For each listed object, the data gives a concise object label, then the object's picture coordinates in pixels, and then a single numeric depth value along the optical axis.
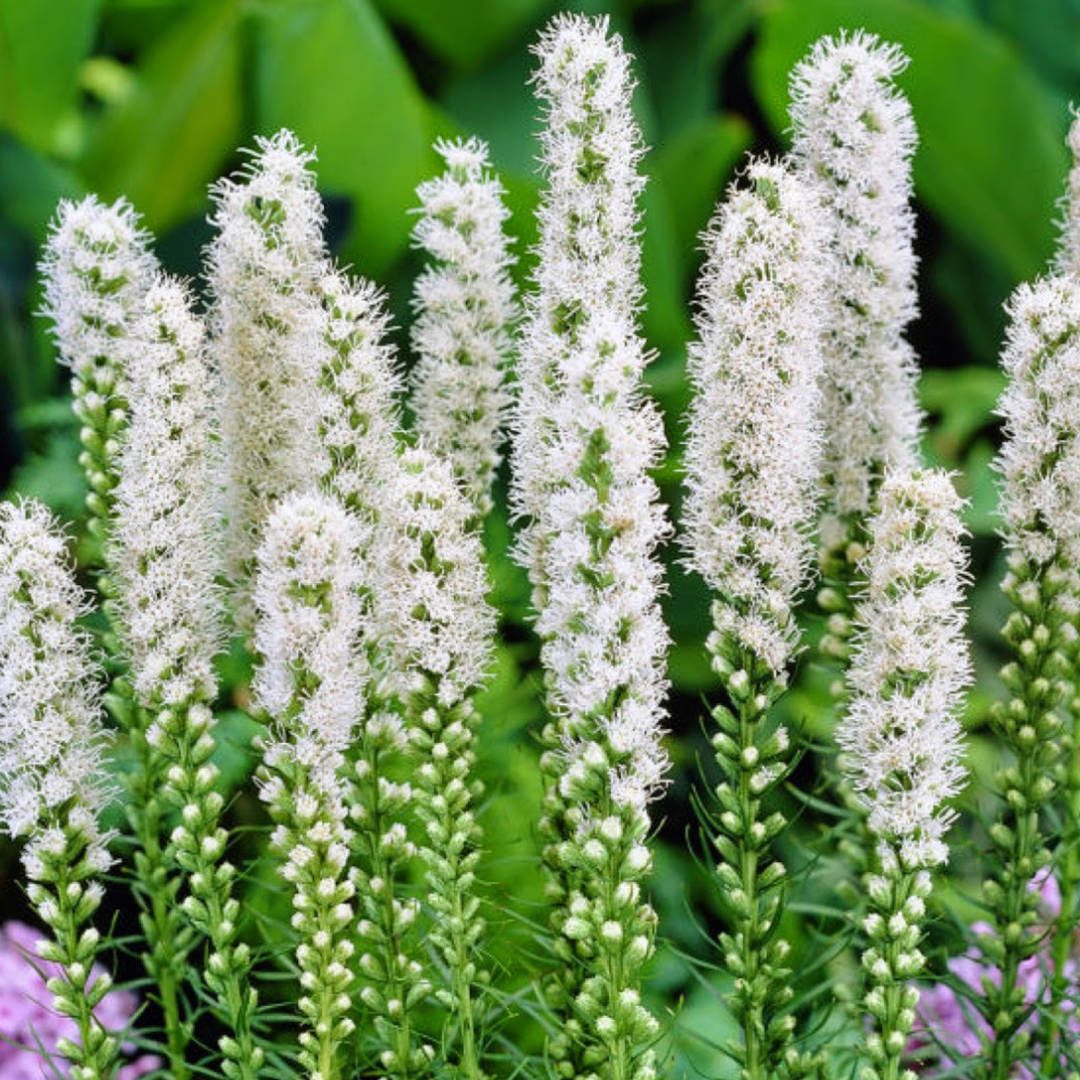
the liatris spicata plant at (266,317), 1.46
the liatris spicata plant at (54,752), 1.43
